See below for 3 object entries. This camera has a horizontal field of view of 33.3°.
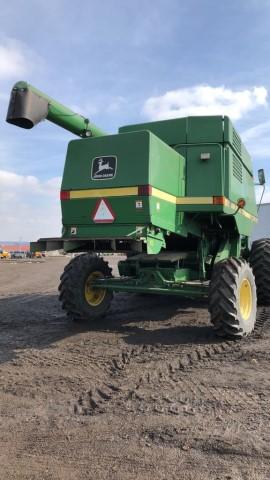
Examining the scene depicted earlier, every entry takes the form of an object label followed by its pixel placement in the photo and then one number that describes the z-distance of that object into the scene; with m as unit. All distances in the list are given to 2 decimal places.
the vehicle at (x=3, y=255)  53.78
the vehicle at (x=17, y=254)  59.17
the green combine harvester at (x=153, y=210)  6.27
